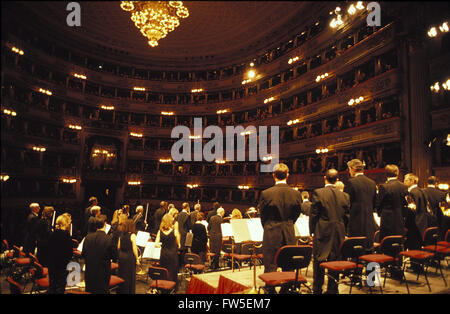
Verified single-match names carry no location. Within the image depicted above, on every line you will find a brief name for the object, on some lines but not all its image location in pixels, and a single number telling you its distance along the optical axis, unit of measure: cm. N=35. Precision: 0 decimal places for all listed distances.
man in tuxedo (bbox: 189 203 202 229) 1016
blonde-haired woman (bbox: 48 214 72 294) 544
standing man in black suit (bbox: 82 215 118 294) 519
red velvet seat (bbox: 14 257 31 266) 736
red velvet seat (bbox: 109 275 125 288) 548
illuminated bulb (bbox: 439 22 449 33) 1140
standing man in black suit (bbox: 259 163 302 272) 460
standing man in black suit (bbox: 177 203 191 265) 944
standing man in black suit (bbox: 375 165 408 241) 558
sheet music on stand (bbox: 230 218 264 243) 565
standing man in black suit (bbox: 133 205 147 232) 1069
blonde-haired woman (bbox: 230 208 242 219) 934
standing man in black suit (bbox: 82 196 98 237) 1036
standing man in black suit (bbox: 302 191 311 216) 797
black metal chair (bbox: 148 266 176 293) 590
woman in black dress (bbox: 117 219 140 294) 602
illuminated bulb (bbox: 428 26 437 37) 1184
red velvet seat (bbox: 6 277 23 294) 383
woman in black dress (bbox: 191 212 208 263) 893
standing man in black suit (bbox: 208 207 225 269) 948
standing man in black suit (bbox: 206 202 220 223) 1141
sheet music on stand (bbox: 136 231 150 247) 826
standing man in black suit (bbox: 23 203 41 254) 798
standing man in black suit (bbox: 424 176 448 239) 650
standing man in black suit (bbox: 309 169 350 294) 466
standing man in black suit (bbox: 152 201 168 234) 1223
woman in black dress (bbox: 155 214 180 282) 696
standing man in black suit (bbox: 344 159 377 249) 523
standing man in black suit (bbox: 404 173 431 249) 618
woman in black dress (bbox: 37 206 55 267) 798
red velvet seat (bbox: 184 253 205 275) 784
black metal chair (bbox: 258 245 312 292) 407
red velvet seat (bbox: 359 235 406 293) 493
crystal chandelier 1112
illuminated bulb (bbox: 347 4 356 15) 1576
